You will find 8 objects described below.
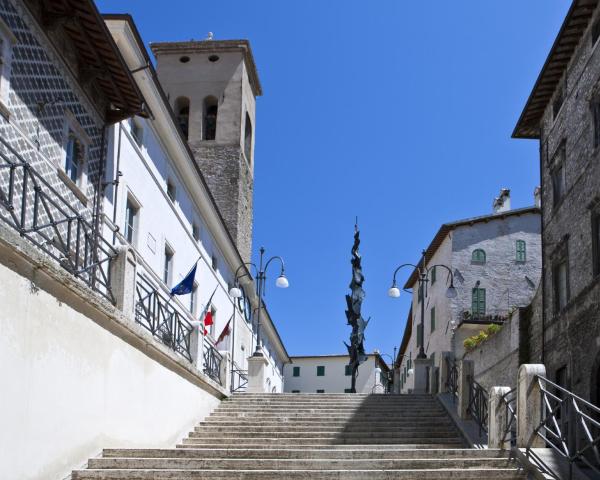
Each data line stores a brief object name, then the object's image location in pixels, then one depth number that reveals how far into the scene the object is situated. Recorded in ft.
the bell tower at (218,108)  148.25
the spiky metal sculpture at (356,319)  97.55
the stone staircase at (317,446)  37.17
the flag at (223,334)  105.60
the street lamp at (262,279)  93.76
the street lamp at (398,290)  93.66
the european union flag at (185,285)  75.66
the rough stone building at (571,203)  72.49
